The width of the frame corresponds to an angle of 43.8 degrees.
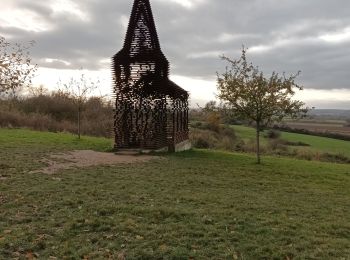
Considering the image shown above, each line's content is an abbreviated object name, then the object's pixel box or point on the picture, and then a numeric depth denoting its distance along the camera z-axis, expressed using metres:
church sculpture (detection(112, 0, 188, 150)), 21.34
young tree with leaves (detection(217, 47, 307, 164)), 19.80
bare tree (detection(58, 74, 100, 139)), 32.44
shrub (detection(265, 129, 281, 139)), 44.25
